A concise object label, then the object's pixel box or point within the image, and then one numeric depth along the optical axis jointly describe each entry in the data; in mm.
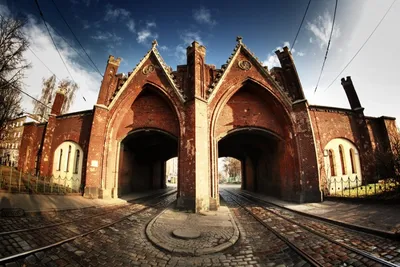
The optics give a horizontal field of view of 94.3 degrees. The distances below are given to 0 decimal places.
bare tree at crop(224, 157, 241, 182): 56416
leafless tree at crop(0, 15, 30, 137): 12062
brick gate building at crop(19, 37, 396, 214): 11406
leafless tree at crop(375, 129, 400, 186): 8767
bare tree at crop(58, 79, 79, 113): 24766
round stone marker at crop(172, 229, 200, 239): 5320
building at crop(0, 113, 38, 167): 15691
